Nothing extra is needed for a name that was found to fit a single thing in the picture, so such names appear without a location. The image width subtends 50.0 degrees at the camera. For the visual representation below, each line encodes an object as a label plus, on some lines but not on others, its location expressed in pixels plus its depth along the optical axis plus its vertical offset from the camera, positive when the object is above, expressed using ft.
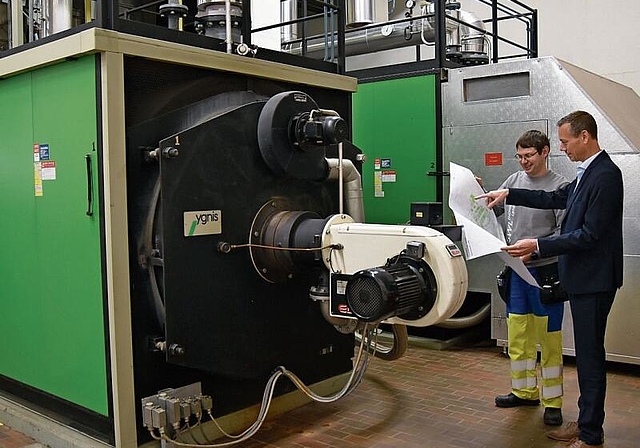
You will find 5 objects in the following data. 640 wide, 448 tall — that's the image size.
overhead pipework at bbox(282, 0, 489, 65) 20.61 +5.33
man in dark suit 10.15 -0.96
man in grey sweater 11.93 -2.22
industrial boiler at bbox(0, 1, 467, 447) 9.34 -0.63
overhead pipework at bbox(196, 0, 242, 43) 11.42 +2.96
